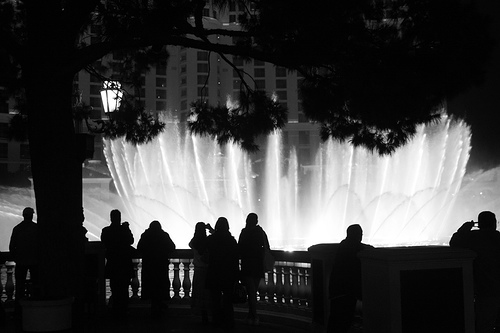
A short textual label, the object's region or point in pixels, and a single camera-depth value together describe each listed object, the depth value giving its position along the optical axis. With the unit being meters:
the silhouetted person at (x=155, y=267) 10.30
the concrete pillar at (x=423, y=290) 6.24
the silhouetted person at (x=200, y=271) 9.86
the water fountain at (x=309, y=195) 39.16
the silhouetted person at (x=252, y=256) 9.63
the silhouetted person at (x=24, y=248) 10.12
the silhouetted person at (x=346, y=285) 7.00
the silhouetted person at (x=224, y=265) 9.08
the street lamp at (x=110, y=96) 11.40
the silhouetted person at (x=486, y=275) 7.43
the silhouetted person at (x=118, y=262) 10.28
